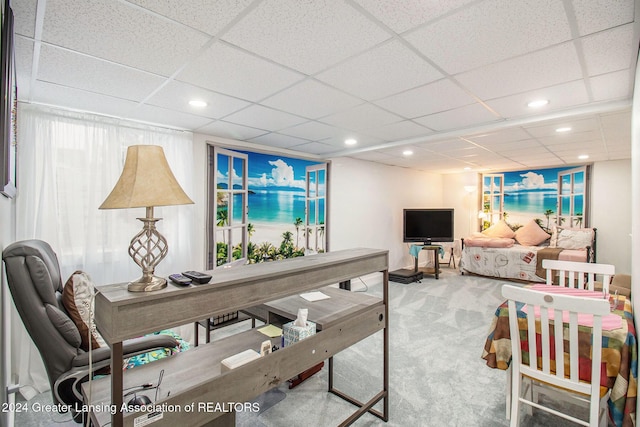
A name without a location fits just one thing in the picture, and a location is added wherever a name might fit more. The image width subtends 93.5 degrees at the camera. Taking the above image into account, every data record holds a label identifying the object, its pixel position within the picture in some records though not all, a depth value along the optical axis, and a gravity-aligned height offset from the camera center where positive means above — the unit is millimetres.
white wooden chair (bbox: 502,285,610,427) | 1605 -771
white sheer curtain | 2541 +85
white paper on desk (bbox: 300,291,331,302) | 2231 -652
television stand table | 6173 -1107
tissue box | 1655 -682
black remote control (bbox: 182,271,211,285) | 1240 -286
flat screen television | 6516 -297
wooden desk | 1057 -678
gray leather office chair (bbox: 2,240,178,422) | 1535 -620
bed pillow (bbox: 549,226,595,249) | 5559 -468
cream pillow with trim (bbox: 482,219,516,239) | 6676 -417
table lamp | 1124 +64
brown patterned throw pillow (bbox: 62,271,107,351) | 1762 -583
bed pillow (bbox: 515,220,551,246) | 6273 -463
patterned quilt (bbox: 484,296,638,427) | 1595 -860
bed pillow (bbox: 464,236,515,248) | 6145 -617
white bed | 5391 -936
